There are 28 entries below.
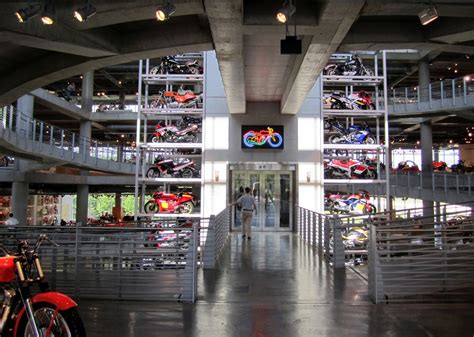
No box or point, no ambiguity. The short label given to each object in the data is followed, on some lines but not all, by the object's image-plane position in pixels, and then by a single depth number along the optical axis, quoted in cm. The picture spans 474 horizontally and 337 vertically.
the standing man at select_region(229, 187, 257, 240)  1352
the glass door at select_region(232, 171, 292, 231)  1758
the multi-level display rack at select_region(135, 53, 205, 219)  1778
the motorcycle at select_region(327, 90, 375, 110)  1831
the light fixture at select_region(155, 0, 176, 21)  637
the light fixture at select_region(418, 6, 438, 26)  660
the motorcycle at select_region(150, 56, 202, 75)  1825
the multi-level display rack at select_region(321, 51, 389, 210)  1773
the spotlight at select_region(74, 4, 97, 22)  641
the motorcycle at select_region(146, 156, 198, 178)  1816
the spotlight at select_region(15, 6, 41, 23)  653
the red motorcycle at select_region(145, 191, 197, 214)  1770
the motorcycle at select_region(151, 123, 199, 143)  1817
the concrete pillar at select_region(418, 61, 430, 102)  2944
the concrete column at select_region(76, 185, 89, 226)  3297
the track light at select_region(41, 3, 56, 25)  654
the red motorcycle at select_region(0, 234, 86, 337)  404
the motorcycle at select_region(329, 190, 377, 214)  1794
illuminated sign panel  1719
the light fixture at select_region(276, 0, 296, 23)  644
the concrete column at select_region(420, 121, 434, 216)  2978
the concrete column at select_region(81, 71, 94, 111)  3226
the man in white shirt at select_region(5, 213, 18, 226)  1513
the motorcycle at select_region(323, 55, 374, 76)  1850
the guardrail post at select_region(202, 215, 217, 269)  920
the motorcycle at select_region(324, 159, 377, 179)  1781
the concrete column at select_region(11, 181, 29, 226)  2583
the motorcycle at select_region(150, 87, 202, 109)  1816
